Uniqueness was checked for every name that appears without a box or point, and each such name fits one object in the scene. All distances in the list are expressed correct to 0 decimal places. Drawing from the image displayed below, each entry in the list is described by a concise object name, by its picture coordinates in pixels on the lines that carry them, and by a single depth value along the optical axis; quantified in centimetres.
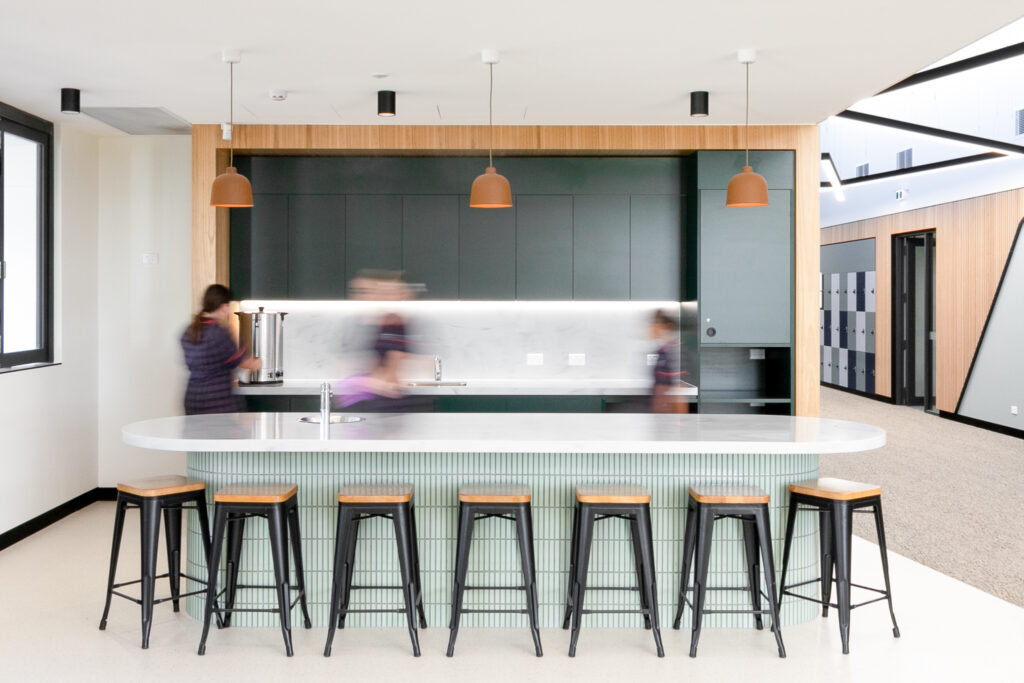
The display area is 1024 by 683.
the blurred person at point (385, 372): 432
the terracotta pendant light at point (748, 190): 406
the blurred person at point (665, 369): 505
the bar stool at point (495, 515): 330
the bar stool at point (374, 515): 329
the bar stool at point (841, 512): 337
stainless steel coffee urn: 575
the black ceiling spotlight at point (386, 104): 459
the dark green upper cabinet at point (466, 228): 577
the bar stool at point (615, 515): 330
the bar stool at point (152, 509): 341
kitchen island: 363
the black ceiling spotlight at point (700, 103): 462
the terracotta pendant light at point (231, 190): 404
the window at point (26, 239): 498
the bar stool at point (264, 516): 329
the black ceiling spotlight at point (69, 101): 453
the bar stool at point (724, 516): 329
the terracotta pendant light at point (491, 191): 400
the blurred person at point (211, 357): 470
